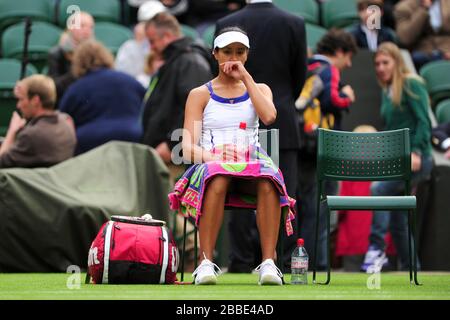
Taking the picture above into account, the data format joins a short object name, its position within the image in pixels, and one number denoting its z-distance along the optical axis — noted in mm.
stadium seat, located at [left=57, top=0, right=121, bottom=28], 13711
